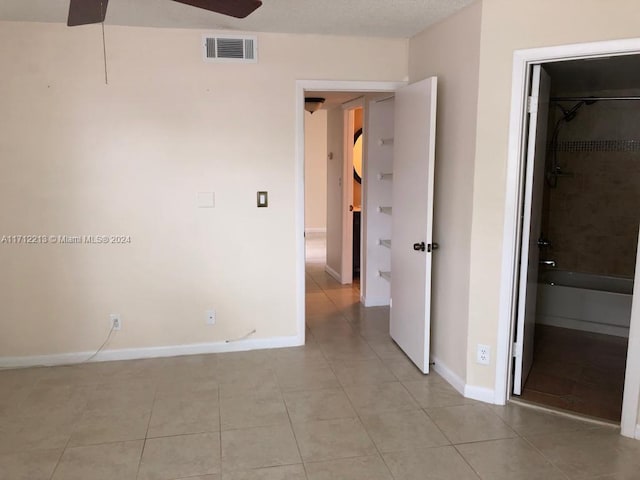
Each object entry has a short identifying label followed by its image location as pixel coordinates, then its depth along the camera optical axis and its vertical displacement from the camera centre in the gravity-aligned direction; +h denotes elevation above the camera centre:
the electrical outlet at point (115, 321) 3.66 -1.06
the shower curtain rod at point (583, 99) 4.56 +0.73
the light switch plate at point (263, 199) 3.77 -0.16
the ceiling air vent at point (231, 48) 3.53 +0.92
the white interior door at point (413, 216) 3.25 -0.28
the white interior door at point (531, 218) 2.83 -0.25
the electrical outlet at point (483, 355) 3.02 -1.08
